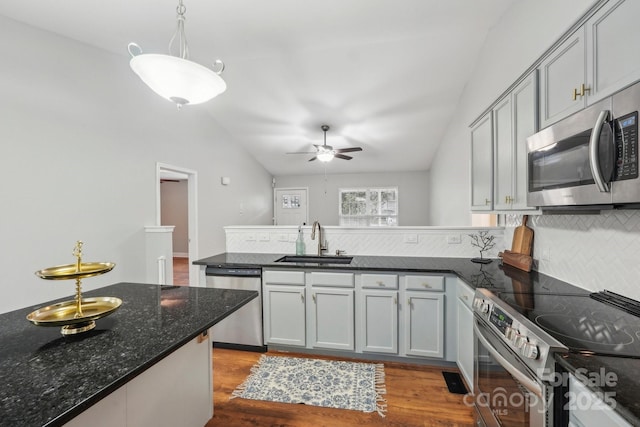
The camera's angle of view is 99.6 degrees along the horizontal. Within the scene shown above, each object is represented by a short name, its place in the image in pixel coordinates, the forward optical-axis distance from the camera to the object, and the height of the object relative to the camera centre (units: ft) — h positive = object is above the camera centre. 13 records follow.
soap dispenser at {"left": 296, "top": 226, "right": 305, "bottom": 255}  10.04 -1.33
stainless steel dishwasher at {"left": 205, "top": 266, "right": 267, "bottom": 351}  8.74 -3.46
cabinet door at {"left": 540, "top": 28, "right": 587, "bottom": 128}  4.04 +2.13
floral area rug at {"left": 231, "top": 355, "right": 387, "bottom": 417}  6.49 -4.57
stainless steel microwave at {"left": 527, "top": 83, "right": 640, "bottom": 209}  3.16 +0.73
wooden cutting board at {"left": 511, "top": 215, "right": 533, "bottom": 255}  7.00 -0.77
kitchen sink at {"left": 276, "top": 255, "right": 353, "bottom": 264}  9.32 -1.73
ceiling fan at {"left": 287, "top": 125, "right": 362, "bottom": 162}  12.74 +2.78
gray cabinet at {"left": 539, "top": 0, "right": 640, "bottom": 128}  3.26 +2.09
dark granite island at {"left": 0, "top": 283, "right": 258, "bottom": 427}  2.31 -1.60
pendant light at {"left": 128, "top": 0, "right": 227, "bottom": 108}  3.84 +2.02
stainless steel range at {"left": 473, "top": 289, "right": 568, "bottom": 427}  3.23 -2.22
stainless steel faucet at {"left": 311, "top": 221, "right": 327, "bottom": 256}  9.90 -1.02
